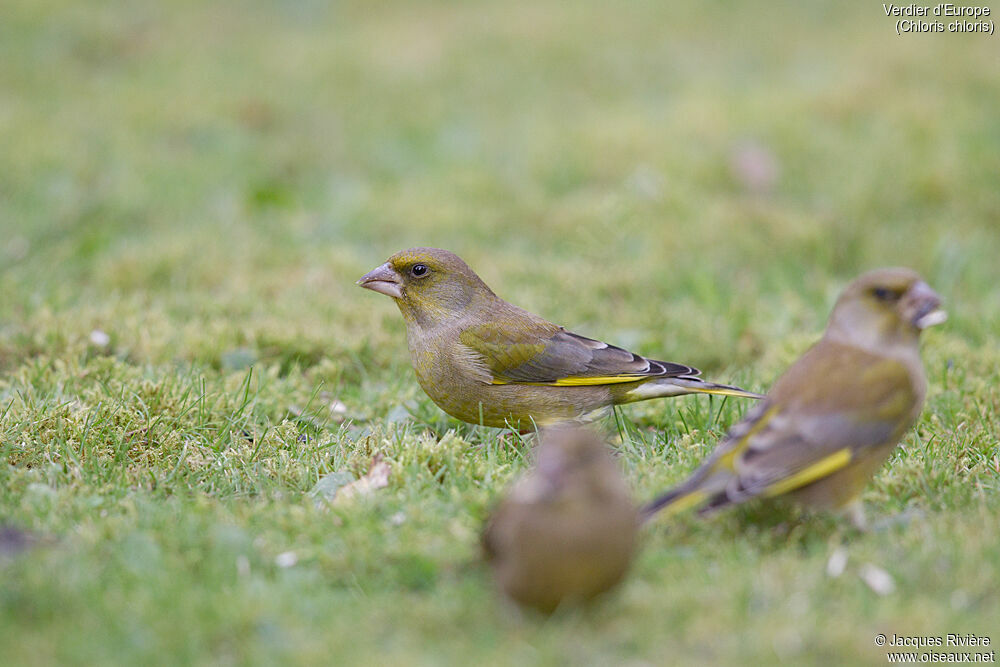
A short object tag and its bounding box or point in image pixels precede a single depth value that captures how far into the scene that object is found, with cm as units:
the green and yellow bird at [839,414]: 745
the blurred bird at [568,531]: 632
